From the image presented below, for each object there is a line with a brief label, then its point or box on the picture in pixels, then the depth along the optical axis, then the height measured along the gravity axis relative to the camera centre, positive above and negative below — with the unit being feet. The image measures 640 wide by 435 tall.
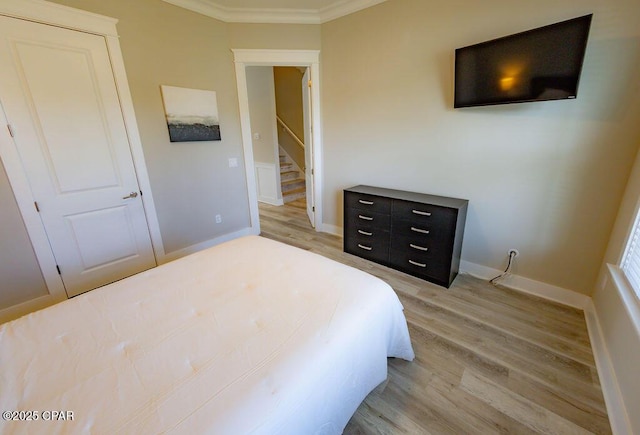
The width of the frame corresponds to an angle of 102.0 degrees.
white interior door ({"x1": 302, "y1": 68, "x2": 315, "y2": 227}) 11.51 +0.01
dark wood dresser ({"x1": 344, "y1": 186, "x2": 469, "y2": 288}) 7.73 -2.75
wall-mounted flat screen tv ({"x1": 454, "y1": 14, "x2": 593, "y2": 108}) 5.37 +1.71
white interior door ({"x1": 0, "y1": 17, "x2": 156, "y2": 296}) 6.40 +0.13
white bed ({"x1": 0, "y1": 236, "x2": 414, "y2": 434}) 2.60 -2.48
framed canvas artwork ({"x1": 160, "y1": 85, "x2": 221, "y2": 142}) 8.87 +1.23
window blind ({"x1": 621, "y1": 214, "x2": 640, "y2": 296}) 4.84 -2.30
